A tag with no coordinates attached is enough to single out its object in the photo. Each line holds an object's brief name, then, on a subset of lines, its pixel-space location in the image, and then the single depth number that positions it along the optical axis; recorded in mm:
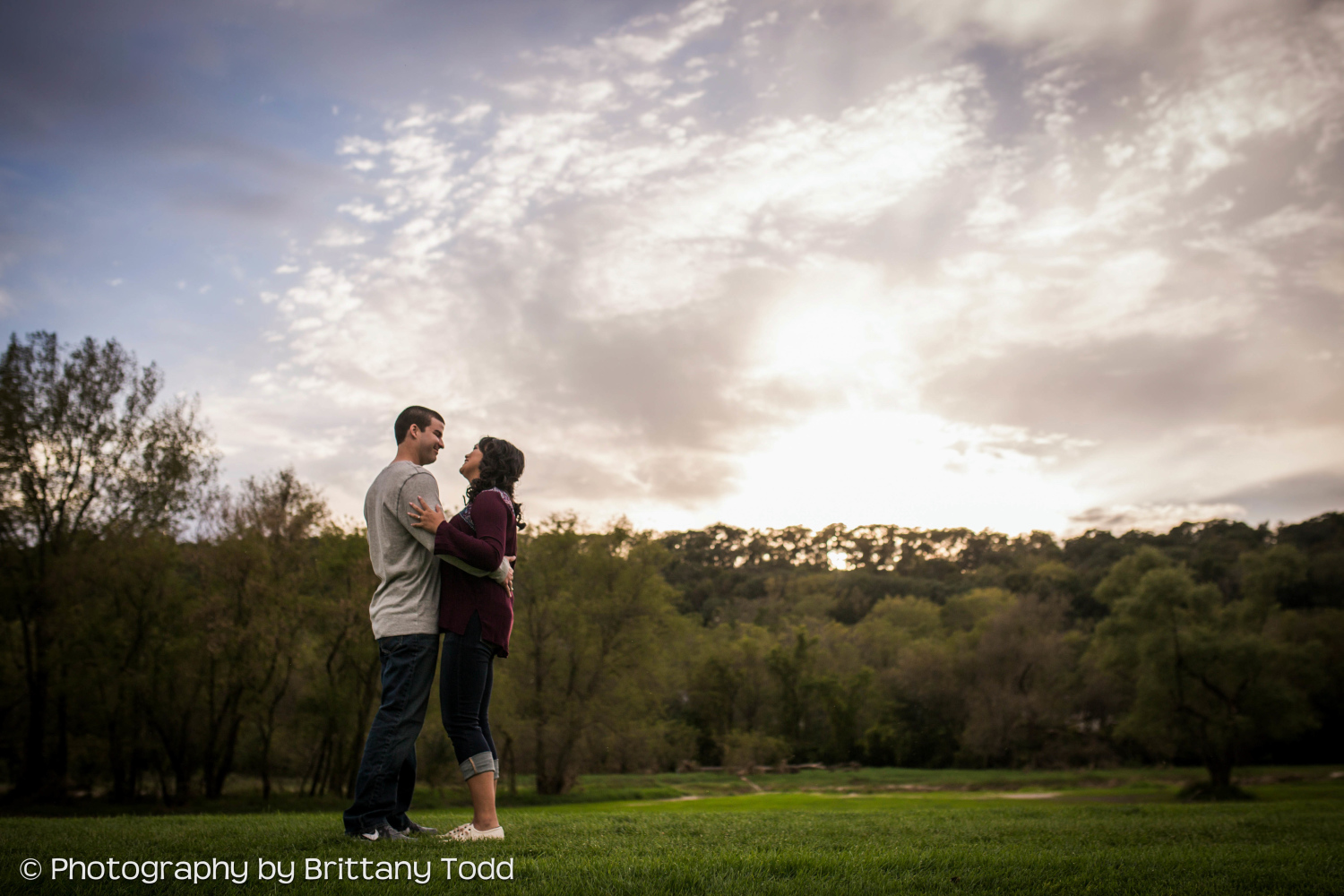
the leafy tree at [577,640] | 32562
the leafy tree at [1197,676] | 36031
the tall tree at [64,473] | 26016
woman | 4547
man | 4473
